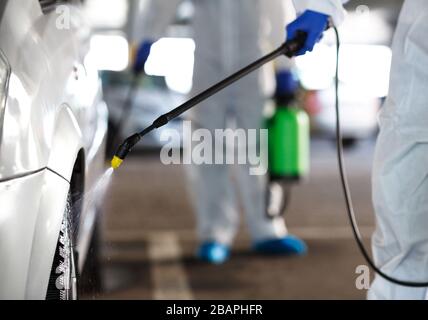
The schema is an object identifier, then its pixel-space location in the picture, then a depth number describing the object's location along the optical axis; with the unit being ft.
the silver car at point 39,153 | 10.78
